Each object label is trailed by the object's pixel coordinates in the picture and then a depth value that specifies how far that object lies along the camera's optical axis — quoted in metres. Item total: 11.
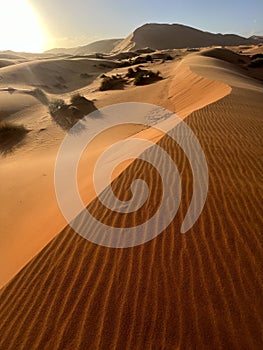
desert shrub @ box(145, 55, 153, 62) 34.22
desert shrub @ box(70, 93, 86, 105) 15.12
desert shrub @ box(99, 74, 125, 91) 20.38
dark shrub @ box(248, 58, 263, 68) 29.48
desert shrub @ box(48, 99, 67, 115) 13.89
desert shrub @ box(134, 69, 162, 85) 20.25
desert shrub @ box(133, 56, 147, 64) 33.87
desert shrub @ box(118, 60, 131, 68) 33.89
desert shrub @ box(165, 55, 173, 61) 33.62
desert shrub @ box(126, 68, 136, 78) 23.65
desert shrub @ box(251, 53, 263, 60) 34.34
